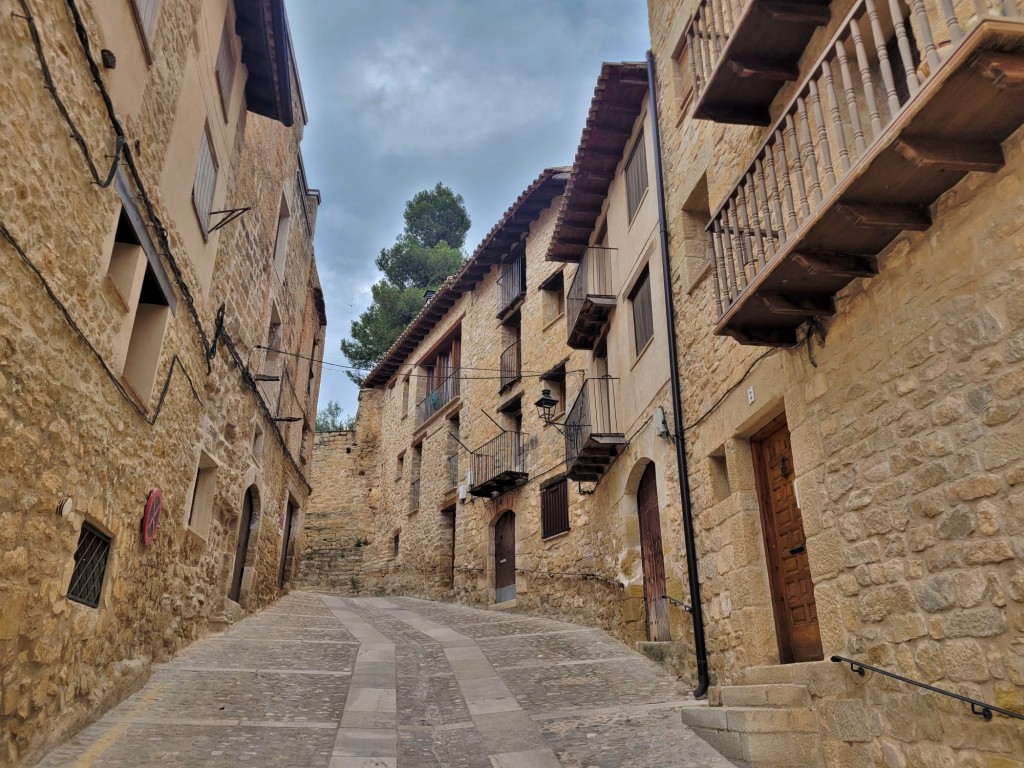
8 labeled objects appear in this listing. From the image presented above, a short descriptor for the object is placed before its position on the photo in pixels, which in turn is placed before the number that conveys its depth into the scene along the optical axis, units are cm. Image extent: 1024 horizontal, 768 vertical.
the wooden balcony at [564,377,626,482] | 990
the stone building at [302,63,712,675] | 920
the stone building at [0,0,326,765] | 392
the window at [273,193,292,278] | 1284
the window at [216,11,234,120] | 826
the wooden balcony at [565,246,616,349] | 1070
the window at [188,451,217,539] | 862
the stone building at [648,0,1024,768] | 329
